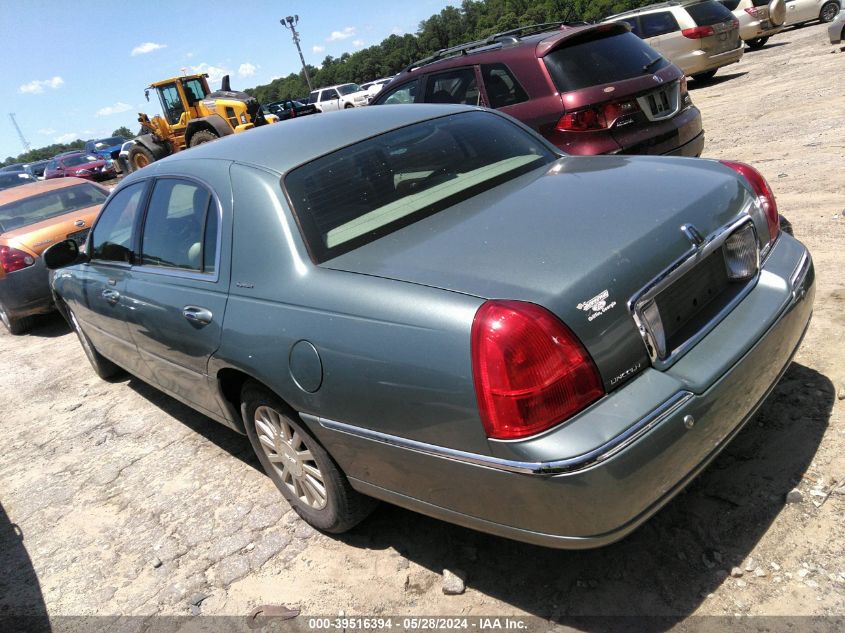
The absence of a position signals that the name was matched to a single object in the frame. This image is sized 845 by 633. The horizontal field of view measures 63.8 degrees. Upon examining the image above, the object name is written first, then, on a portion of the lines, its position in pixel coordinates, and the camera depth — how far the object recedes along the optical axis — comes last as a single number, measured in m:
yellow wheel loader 17.56
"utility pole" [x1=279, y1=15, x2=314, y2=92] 53.91
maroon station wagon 5.13
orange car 7.21
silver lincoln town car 1.98
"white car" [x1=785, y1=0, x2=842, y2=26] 20.23
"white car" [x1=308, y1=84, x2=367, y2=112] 31.06
